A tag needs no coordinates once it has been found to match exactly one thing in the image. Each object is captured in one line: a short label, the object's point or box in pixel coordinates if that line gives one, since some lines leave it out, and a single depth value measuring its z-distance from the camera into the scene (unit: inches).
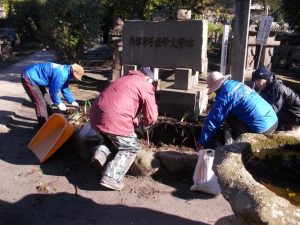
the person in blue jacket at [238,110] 118.8
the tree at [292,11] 421.6
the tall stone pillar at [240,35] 172.5
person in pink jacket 120.8
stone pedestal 166.5
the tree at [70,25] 288.7
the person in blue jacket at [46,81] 169.3
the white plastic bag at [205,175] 115.1
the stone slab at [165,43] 172.3
